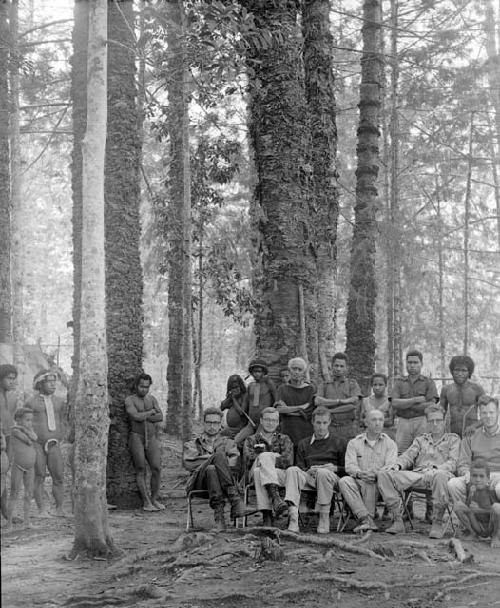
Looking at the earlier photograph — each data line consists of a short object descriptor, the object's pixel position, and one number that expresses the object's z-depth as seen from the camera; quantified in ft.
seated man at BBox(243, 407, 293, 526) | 25.98
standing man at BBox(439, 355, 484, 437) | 29.78
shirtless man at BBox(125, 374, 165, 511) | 30.91
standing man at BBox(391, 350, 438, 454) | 30.94
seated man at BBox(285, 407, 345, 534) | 25.89
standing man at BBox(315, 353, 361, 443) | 30.83
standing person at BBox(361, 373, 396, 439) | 31.99
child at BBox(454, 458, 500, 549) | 25.53
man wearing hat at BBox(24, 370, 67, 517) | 27.20
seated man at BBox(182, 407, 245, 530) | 26.43
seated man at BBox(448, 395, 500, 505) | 26.32
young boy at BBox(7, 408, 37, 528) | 24.09
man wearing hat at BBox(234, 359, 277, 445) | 29.76
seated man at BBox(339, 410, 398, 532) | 26.50
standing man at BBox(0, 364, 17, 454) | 23.81
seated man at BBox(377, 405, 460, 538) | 26.45
